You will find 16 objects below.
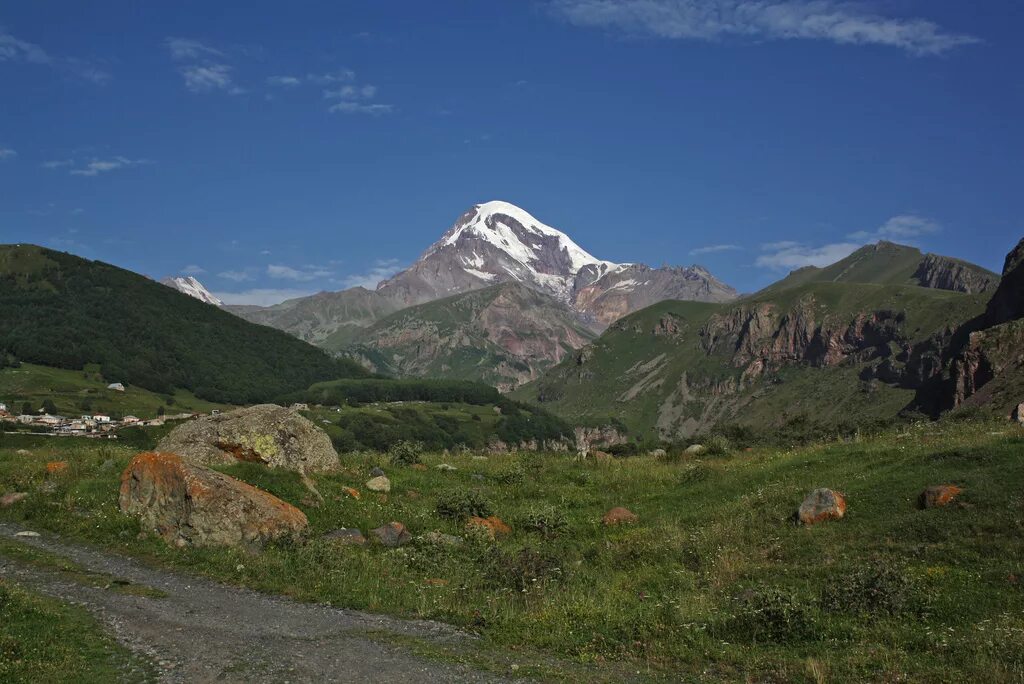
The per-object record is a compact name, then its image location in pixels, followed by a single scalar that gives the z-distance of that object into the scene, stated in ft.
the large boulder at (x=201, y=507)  67.36
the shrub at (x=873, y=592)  49.67
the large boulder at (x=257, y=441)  93.50
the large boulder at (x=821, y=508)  70.64
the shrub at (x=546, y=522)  83.71
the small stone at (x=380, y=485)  94.49
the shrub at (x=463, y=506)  85.81
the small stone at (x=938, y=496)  66.13
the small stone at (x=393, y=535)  73.67
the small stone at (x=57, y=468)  88.38
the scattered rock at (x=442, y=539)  73.10
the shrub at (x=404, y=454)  117.29
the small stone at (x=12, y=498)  79.87
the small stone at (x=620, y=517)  85.66
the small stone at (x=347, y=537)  70.33
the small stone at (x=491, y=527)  78.24
